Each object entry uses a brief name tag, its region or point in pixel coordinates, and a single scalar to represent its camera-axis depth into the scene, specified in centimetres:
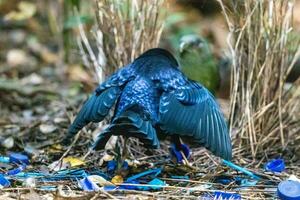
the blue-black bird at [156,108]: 750
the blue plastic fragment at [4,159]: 866
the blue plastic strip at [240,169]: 833
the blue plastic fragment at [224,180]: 811
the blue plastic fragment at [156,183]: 758
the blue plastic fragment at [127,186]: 753
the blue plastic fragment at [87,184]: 749
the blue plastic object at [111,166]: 840
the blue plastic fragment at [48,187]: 752
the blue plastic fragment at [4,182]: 761
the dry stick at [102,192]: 701
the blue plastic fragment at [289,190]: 727
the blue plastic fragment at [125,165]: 826
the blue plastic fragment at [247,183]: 802
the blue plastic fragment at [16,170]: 814
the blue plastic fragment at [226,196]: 734
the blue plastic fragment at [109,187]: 737
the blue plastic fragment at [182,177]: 823
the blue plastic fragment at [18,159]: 873
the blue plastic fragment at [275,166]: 856
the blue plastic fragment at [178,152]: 877
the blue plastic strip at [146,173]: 805
